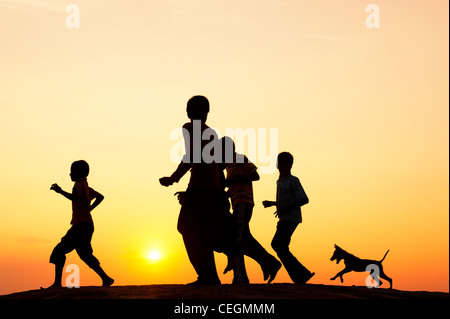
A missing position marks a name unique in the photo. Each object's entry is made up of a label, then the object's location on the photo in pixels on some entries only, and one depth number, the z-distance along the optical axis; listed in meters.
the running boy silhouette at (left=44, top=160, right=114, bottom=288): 11.39
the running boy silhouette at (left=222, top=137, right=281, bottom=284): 10.23
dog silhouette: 13.80
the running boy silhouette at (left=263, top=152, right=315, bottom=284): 11.30
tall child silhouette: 8.48
